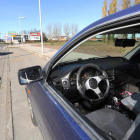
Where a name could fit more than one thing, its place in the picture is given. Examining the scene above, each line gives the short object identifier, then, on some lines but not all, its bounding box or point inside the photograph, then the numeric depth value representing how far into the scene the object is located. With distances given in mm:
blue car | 996
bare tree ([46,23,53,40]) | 56131
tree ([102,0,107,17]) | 14388
